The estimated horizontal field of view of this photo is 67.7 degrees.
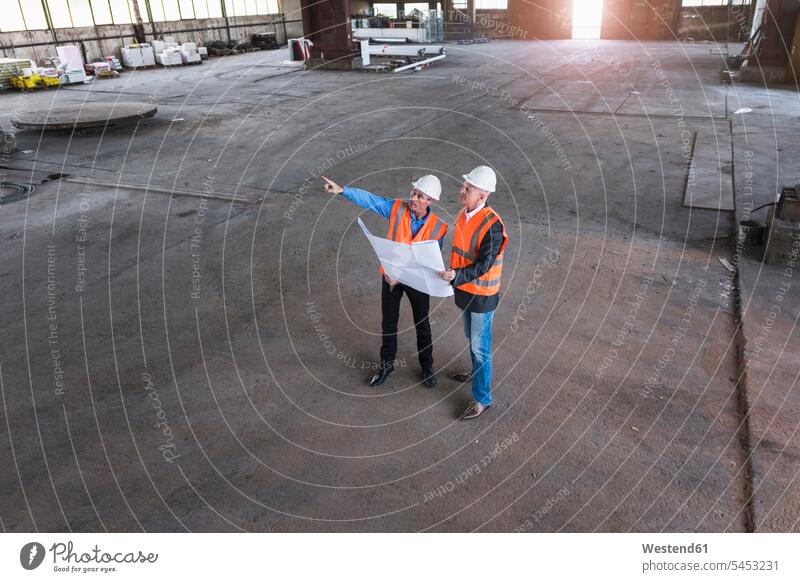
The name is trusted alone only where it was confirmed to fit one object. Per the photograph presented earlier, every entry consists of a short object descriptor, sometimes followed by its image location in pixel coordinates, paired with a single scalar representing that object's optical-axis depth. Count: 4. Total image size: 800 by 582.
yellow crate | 24.17
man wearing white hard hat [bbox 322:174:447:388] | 4.73
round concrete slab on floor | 16.45
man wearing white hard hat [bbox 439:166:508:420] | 4.45
